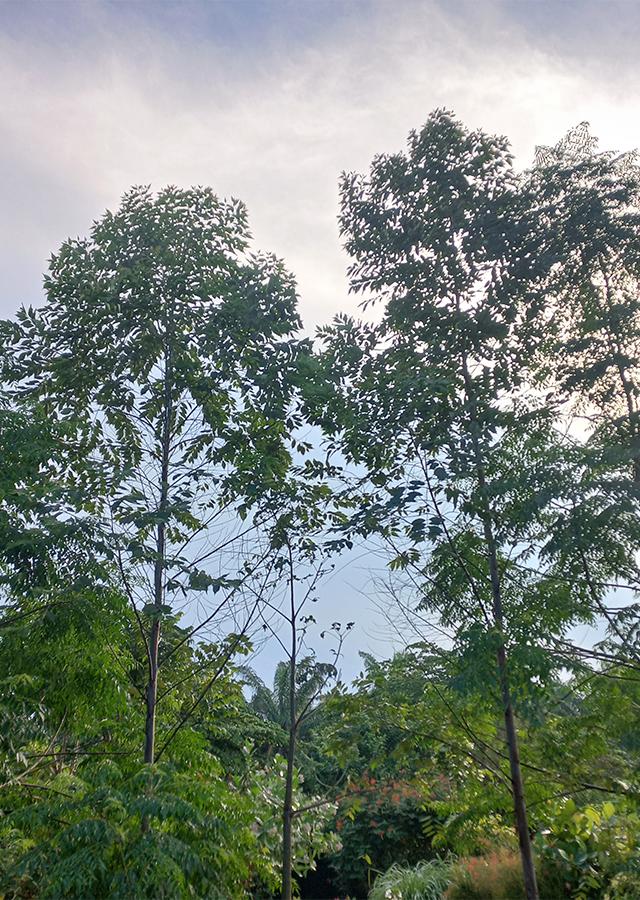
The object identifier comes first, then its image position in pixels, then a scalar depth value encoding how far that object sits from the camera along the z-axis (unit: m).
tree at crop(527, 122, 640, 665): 5.10
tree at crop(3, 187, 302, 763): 5.41
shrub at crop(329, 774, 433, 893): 10.39
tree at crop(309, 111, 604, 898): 4.57
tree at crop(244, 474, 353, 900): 5.57
